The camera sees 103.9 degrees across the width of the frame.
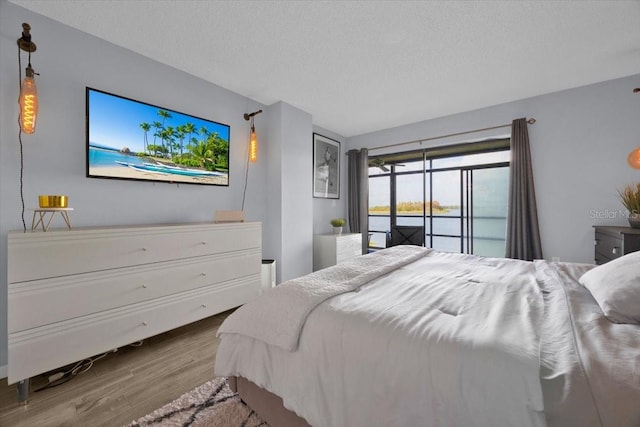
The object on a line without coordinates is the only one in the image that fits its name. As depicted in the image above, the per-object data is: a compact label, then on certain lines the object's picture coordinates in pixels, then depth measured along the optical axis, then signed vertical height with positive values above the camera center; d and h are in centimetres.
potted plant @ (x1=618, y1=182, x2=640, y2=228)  243 +15
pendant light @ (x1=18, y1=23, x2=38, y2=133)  168 +76
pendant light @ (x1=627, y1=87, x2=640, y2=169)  242 +55
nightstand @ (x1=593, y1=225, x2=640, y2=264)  213 -25
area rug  136 -113
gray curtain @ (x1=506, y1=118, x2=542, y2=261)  333 +14
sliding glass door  399 +27
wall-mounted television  212 +70
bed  71 -47
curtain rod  339 +127
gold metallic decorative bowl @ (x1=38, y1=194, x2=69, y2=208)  164 +9
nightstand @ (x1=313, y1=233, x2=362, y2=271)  404 -57
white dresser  152 -54
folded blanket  115 -45
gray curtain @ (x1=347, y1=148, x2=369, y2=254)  488 +42
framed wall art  443 +88
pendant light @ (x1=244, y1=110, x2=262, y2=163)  314 +86
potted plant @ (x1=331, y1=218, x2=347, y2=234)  438 -17
